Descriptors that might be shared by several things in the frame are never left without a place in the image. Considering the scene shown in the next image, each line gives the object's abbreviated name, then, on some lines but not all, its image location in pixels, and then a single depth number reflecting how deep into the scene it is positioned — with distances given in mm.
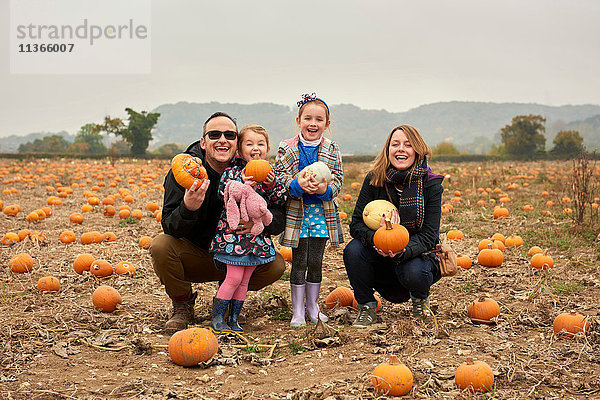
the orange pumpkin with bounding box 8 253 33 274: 6078
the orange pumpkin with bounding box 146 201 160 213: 10508
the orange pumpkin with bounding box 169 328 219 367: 3596
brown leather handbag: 4559
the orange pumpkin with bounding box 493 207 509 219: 9789
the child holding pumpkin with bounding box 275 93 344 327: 4566
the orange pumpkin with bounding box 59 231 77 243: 7664
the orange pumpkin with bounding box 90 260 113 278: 5926
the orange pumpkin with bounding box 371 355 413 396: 3070
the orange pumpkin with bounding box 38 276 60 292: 5402
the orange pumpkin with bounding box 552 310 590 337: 4004
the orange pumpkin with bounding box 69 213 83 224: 9172
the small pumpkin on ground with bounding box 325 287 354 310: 5062
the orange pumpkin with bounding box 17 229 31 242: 7725
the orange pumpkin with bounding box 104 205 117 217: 10009
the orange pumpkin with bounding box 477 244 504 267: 6523
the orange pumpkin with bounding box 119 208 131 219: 9789
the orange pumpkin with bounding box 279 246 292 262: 6777
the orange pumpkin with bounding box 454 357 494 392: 3100
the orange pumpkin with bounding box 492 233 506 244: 7680
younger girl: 4203
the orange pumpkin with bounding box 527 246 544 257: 6883
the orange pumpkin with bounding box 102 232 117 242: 7797
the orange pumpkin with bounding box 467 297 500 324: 4457
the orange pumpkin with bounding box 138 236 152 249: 7375
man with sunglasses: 4379
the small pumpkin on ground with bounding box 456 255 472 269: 6418
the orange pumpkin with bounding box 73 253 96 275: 5988
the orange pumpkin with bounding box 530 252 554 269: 6254
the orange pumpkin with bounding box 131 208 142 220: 9742
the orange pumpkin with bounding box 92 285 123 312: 4789
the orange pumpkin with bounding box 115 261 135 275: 6082
